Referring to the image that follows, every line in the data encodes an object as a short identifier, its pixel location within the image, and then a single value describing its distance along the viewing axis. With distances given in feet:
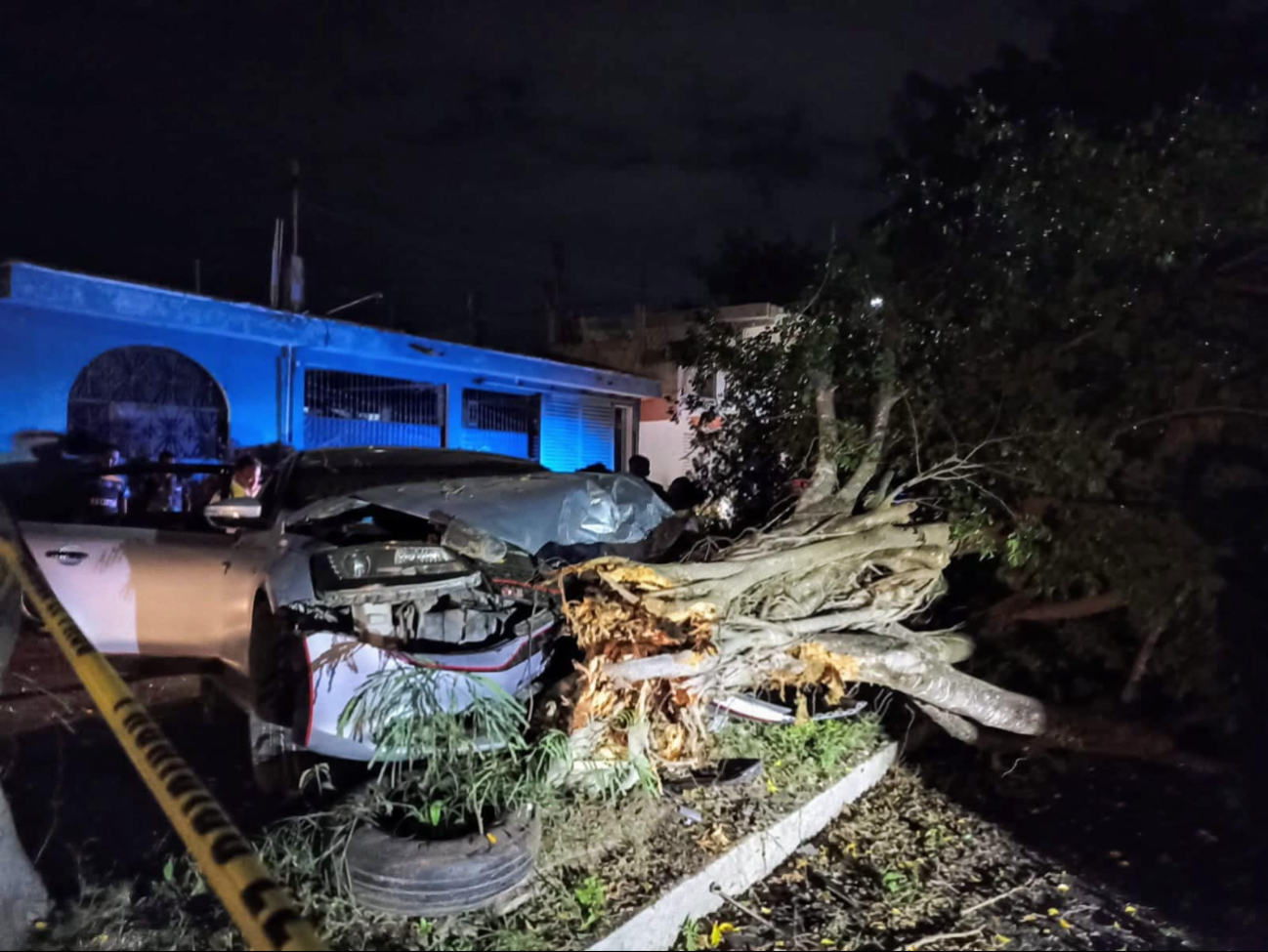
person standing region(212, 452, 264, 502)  24.77
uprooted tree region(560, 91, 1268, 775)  18.40
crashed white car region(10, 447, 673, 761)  14.20
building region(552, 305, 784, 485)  62.18
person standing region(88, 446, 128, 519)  26.30
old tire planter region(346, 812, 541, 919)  10.43
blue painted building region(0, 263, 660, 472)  31.35
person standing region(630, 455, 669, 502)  39.32
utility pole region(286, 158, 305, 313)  42.22
